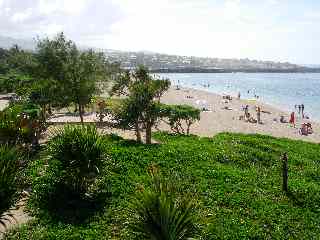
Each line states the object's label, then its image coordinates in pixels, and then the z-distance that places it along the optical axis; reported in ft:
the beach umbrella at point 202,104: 131.45
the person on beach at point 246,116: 108.30
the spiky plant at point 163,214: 20.12
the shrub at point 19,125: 35.69
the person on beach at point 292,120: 106.41
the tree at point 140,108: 49.41
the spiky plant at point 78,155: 32.07
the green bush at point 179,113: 58.37
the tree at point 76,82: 57.80
